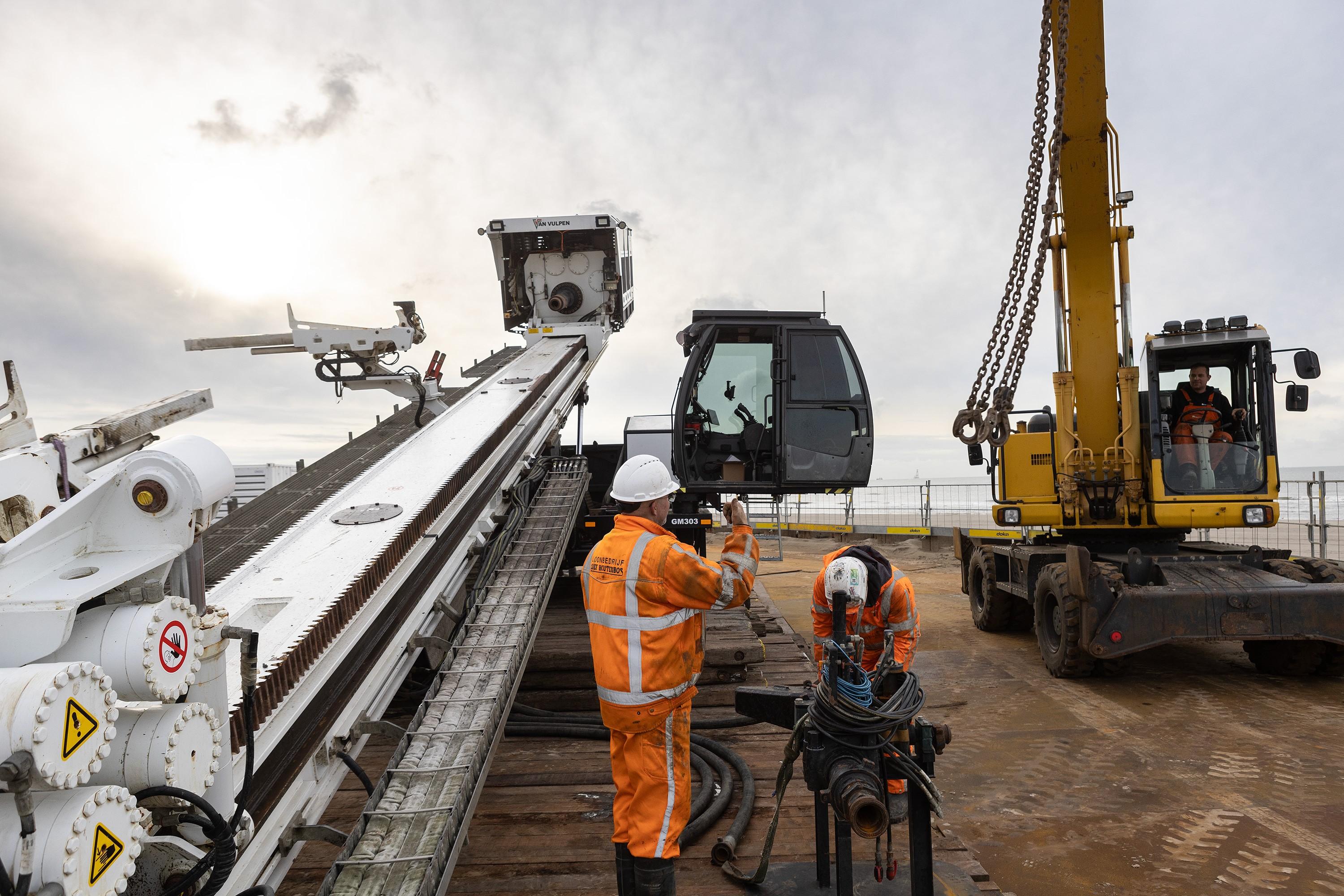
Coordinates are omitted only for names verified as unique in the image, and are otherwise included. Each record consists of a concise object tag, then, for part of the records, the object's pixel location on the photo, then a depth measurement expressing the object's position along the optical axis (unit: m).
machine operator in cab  7.37
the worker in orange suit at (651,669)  2.98
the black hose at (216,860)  1.97
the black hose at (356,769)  3.00
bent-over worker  3.98
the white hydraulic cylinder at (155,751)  1.87
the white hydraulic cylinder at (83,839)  1.60
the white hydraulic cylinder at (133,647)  1.85
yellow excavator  6.38
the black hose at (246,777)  2.12
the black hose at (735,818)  3.42
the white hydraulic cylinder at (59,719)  1.53
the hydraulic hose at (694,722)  4.89
